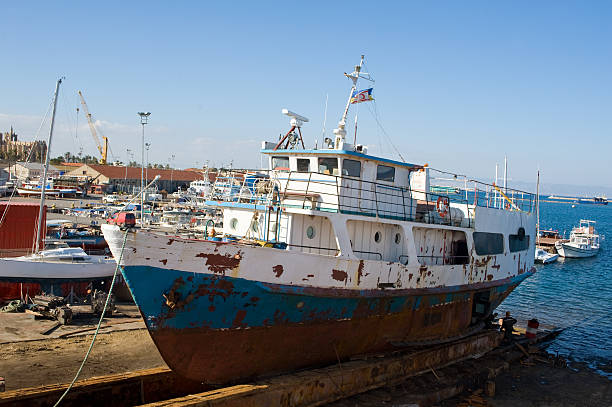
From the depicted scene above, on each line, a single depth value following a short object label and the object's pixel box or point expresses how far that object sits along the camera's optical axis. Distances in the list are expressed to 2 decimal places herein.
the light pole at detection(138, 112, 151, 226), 30.91
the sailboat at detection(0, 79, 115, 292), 18.19
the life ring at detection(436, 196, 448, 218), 14.53
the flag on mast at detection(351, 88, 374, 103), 14.30
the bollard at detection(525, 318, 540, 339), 18.05
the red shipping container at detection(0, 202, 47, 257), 20.62
